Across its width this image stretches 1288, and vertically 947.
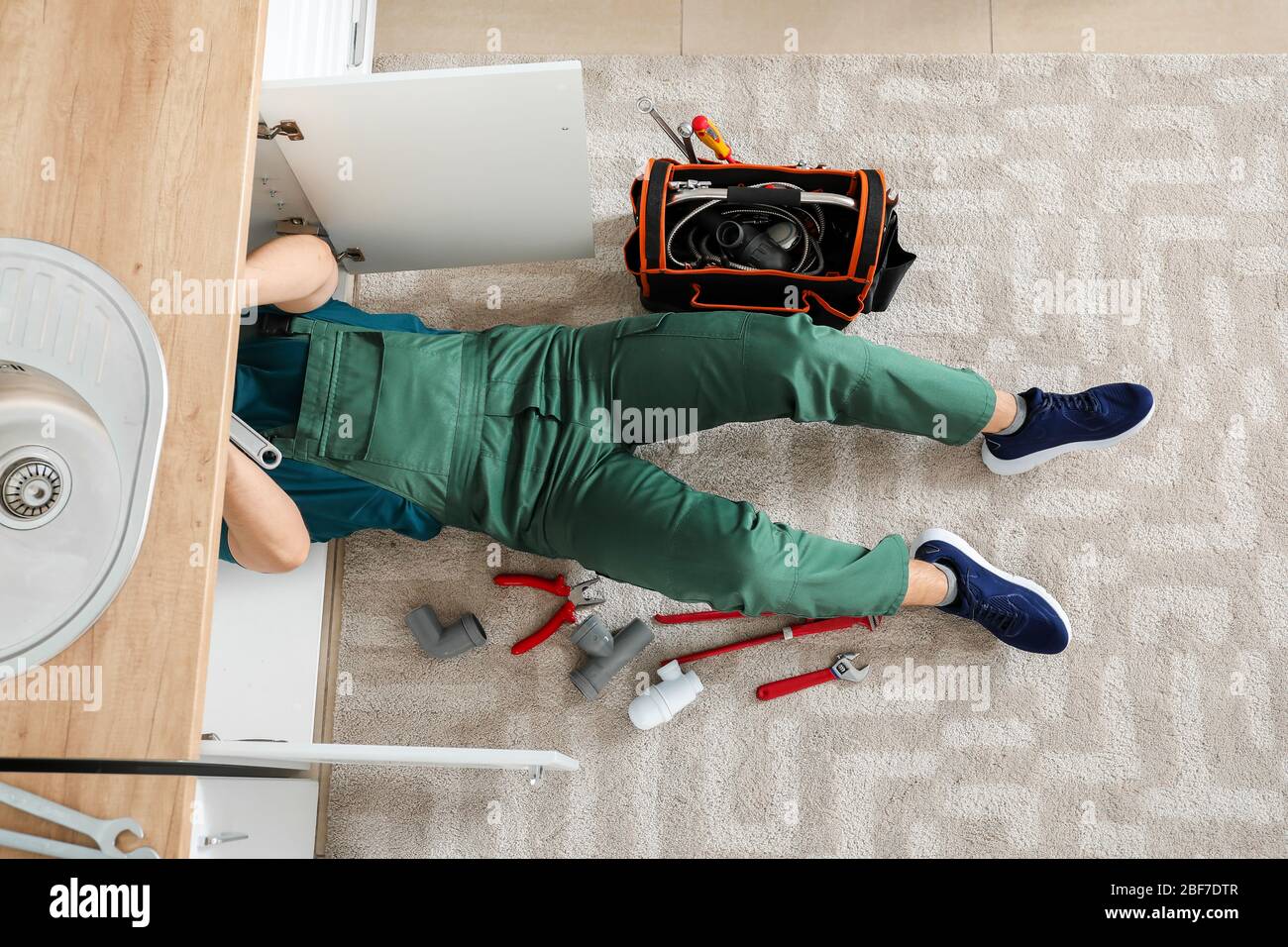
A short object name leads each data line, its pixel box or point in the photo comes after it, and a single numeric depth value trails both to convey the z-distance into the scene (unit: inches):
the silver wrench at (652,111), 62.8
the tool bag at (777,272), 62.6
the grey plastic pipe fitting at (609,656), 67.9
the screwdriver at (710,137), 63.9
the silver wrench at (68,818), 36.8
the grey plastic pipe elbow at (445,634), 68.4
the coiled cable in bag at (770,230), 62.7
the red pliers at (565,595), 69.1
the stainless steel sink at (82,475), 40.4
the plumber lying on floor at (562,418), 55.8
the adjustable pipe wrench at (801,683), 68.3
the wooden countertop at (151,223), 38.6
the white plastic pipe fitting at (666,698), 67.3
